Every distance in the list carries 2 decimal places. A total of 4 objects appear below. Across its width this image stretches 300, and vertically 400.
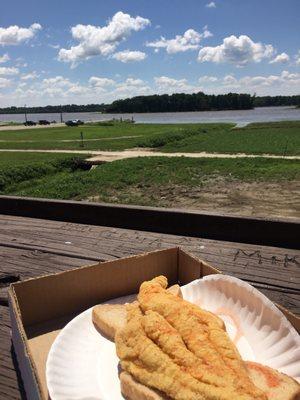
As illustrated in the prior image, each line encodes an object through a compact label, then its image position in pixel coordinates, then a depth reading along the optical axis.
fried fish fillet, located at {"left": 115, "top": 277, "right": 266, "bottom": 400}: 0.21
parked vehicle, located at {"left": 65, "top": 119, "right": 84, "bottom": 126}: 70.84
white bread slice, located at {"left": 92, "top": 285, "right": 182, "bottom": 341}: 0.32
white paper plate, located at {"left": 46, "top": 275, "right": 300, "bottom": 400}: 0.26
